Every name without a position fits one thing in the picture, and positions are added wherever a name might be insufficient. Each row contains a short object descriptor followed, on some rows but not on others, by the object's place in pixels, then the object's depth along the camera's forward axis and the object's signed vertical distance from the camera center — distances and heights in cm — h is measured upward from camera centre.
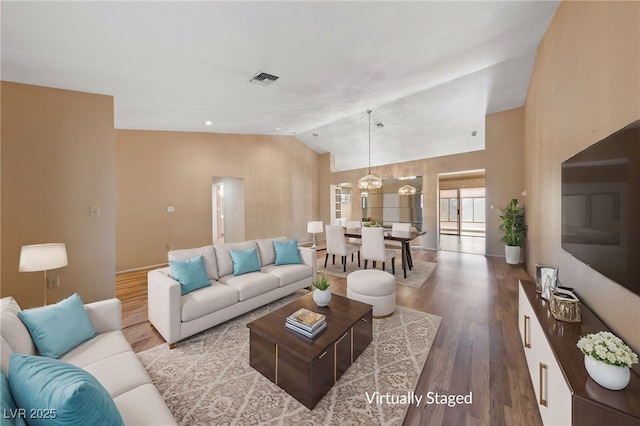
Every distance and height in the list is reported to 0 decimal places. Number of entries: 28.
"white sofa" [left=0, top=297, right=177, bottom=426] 114 -95
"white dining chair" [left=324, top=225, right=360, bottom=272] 492 -70
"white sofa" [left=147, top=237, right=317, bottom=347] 234 -91
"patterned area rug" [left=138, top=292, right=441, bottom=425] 160 -136
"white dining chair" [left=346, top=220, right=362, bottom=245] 667 -39
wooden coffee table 167 -108
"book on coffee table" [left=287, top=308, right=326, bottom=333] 187 -89
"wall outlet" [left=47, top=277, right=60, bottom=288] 297 -89
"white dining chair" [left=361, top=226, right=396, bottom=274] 444 -68
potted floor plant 530 -46
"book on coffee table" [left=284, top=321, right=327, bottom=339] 184 -95
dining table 462 -54
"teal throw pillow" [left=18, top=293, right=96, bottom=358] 147 -76
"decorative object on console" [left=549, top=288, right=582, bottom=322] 162 -68
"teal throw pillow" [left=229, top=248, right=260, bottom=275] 317 -68
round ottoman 287 -99
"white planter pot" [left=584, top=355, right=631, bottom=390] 104 -73
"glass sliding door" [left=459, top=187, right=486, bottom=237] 1024 -5
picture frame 197 -60
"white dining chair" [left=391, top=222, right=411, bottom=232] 552 -39
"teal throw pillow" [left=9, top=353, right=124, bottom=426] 81 -67
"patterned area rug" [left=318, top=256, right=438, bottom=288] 426 -125
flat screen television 118 +2
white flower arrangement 102 -62
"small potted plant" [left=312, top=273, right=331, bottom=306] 233 -81
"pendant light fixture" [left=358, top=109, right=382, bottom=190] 561 +69
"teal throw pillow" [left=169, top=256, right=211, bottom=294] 256 -69
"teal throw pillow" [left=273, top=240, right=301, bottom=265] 363 -64
